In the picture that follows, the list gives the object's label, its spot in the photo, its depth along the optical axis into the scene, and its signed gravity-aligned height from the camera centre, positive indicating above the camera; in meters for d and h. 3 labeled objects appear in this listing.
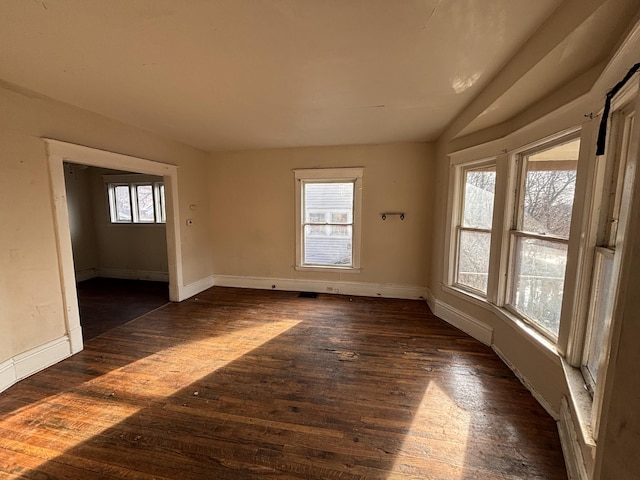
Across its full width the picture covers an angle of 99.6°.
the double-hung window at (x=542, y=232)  2.00 -0.14
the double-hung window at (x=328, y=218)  4.41 -0.06
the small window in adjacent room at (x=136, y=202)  5.38 +0.22
